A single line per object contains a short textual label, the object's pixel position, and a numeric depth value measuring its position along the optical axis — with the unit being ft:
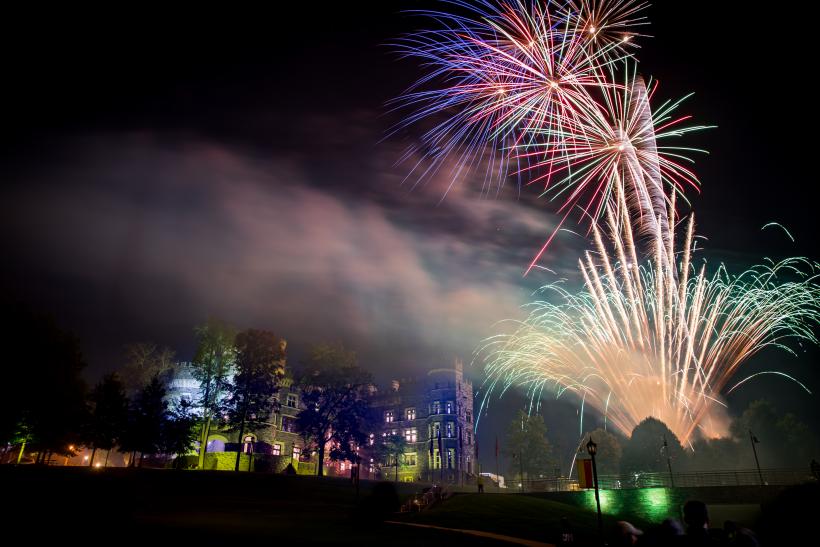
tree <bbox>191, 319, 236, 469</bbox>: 195.42
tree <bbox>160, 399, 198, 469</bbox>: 160.04
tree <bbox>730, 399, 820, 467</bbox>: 201.87
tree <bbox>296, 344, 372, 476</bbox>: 171.01
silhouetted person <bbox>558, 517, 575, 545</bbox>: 58.27
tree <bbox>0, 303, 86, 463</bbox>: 126.82
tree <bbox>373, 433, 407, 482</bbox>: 208.17
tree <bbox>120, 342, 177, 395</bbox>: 249.14
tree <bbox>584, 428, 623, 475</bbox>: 265.36
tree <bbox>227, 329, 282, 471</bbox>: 159.02
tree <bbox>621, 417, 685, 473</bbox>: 166.40
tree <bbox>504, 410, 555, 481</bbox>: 272.72
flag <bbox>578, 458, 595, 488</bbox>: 63.41
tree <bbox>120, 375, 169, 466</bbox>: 152.76
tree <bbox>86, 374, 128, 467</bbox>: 158.40
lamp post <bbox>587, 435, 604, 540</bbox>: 62.48
